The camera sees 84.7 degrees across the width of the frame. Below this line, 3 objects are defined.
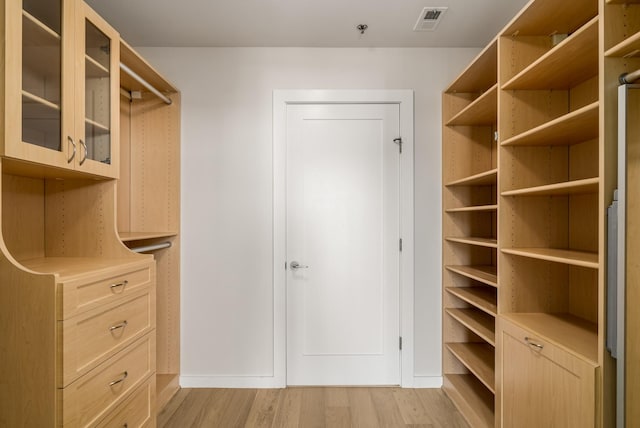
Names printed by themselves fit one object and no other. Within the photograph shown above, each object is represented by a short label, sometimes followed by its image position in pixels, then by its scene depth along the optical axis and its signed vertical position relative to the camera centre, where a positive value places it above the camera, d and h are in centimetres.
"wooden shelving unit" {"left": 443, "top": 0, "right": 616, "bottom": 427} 125 -4
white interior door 271 -12
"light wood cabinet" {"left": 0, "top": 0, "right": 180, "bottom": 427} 123 -15
